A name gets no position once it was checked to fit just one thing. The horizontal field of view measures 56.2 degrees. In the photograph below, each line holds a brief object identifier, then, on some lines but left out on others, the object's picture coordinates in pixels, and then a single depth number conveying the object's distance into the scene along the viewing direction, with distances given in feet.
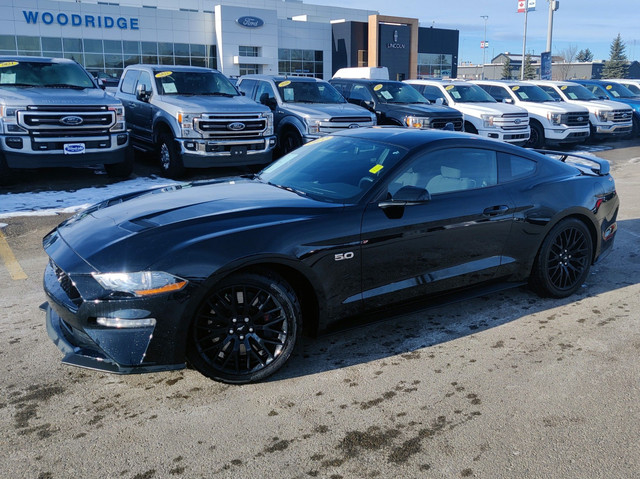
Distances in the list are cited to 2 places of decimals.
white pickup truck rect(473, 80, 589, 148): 57.52
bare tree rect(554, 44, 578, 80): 281.07
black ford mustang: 11.00
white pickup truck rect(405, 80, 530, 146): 52.47
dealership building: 133.90
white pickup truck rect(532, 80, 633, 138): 62.80
